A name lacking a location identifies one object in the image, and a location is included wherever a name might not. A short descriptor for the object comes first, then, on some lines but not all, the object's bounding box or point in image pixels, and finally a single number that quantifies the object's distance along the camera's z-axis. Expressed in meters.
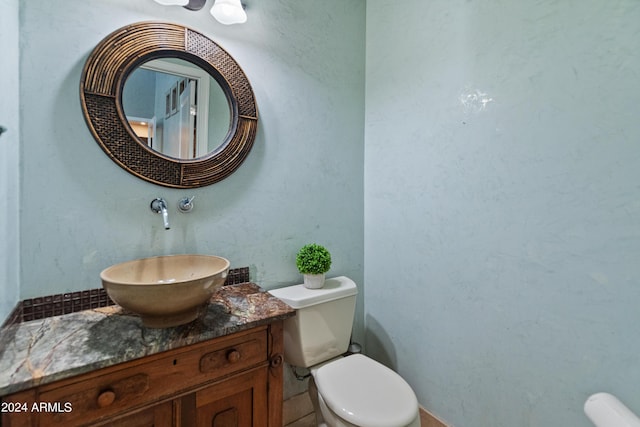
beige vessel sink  0.82
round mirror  1.09
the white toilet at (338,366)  1.06
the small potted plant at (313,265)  1.44
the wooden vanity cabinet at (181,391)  0.72
